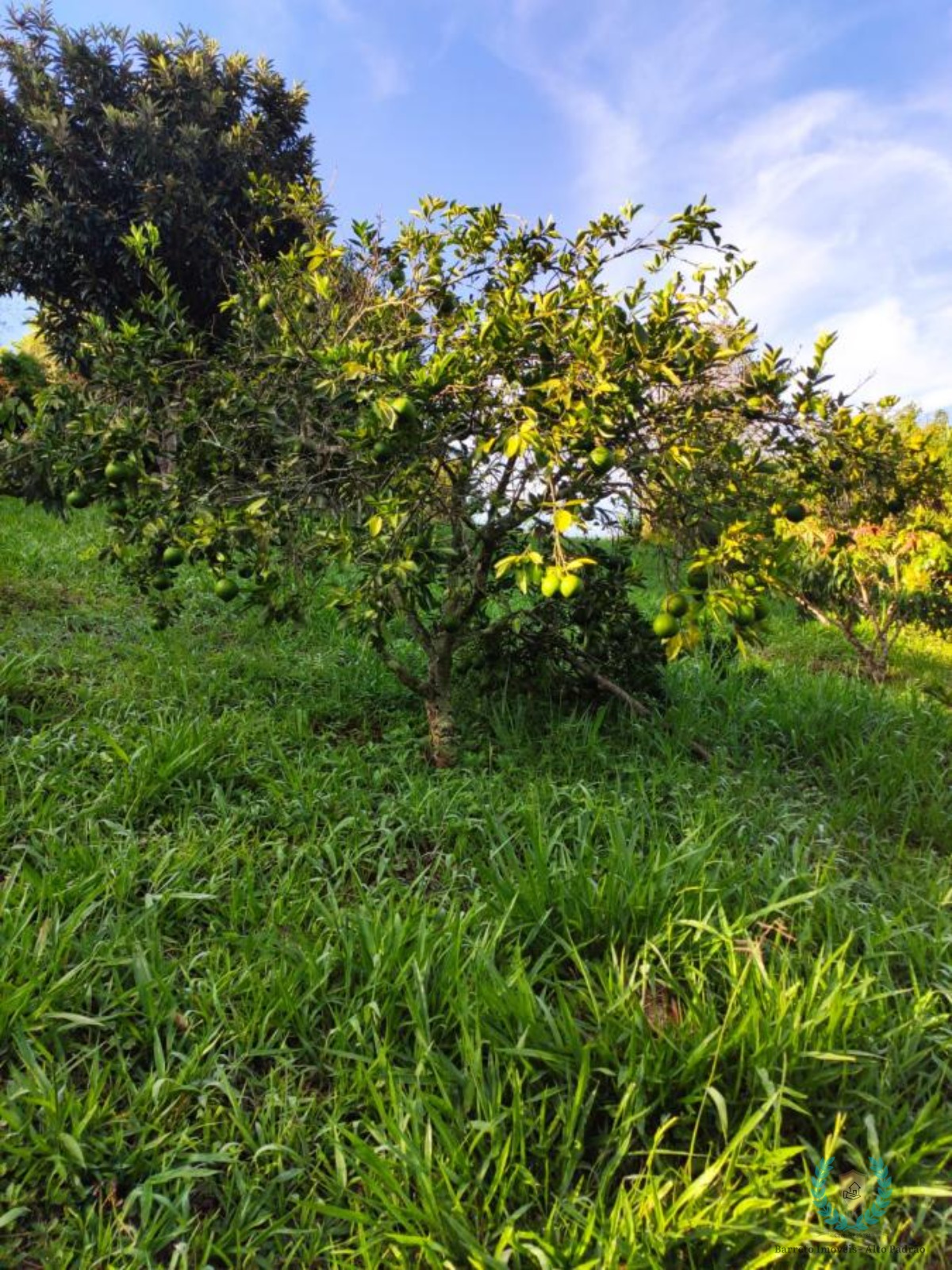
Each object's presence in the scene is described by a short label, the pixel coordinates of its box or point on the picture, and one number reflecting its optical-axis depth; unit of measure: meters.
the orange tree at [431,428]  2.21
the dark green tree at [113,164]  7.83
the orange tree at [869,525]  2.70
